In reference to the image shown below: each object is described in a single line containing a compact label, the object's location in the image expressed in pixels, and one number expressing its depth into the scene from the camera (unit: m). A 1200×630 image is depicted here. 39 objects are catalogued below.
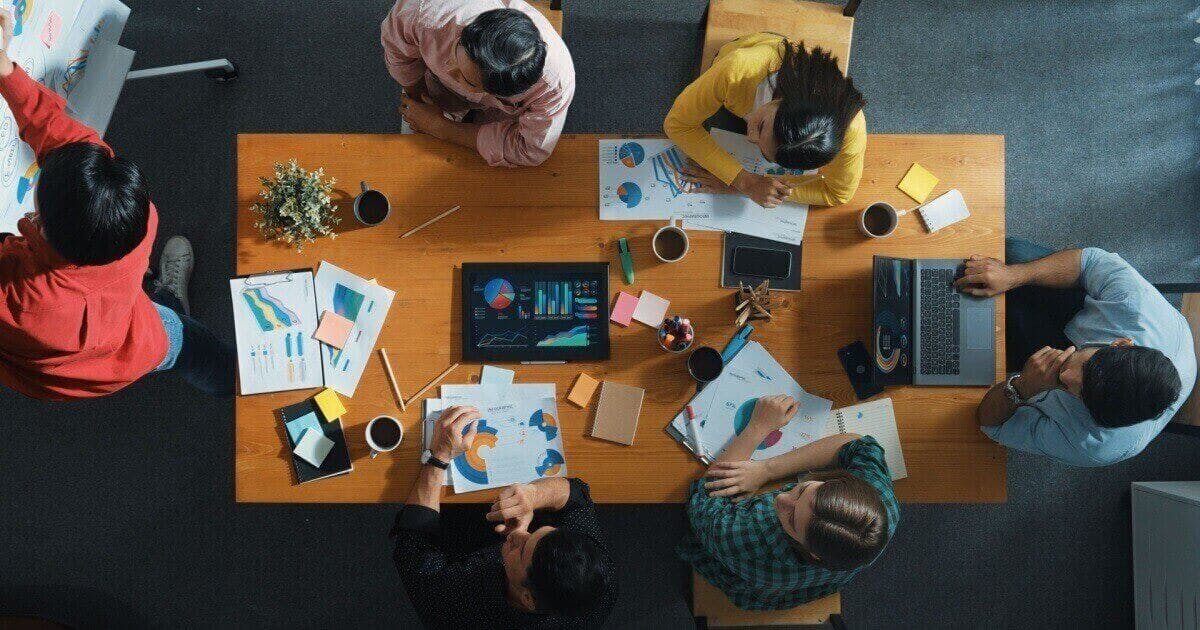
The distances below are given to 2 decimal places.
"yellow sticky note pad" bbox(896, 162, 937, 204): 1.73
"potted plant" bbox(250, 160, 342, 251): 1.61
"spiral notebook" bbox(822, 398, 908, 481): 1.72
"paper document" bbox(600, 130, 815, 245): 1.73
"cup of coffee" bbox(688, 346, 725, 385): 1.69
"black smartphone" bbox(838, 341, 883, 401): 1.72
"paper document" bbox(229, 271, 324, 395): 1.67
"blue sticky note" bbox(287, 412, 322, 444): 1.67
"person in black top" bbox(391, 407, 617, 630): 1.53
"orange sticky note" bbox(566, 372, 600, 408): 1.69
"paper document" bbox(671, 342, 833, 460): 1.71
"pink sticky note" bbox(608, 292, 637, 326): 1.71
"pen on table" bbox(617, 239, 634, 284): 1.70
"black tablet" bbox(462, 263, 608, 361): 1.70
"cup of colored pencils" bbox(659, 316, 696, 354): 1.67
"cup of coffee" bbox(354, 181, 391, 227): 1.69
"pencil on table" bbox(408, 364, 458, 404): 1.70
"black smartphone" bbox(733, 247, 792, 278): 1.72
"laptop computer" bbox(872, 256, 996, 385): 1.70
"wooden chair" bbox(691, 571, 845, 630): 1.93
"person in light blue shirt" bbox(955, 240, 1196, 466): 1.51
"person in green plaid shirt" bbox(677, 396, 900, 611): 1.45
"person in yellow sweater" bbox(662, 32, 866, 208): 1.46
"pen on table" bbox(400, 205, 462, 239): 1.71
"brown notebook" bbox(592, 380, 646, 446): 1.70
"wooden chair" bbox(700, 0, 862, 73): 1.96
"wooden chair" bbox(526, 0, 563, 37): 2.03
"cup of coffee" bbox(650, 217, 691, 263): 1.70
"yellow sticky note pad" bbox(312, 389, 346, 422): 1.67
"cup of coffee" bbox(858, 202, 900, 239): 1.70
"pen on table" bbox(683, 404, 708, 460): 1.70
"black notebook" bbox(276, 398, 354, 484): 1.67
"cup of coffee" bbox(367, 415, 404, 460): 1.67
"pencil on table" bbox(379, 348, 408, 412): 1.69
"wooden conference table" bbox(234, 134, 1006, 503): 1.70
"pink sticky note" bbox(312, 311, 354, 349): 1.68
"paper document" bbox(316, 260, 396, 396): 1.69
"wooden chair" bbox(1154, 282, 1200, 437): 1.87
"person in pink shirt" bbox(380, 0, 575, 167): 1.46
